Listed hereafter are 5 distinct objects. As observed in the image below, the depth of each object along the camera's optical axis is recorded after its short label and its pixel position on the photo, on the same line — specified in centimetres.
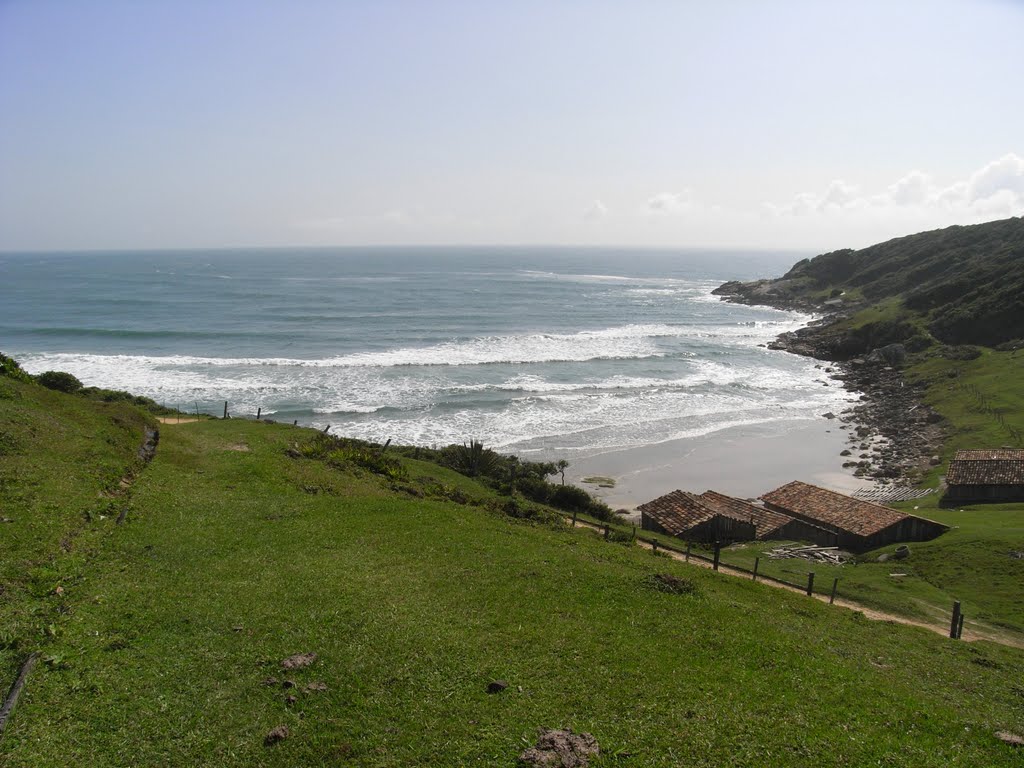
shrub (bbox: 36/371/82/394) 3187
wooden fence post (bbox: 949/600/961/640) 1977
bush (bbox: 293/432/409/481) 3031
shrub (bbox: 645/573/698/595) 1806
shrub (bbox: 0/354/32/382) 2967
